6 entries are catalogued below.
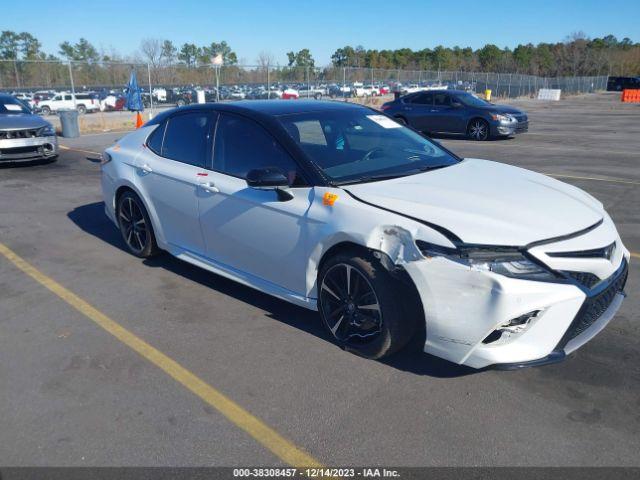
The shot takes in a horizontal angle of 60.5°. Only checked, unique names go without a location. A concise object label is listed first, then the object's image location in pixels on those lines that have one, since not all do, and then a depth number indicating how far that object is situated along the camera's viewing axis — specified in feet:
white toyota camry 9.87
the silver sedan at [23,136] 36.55
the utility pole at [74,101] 85.97
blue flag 66.85
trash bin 59.00
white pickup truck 112.68
